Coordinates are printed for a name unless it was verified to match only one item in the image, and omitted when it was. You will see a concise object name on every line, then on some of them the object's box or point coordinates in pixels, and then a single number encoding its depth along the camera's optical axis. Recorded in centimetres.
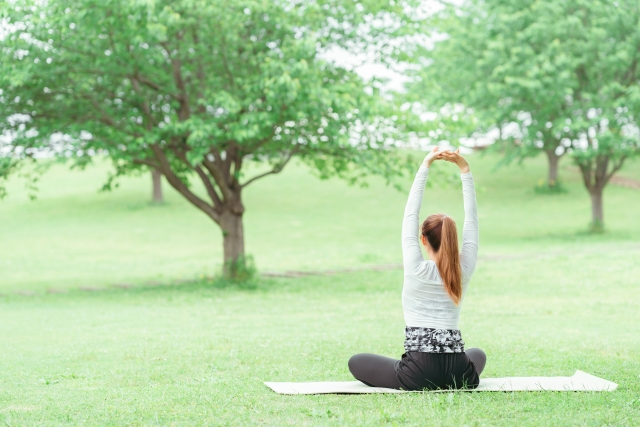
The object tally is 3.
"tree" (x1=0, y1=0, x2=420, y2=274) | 1734
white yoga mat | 678
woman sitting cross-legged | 631
